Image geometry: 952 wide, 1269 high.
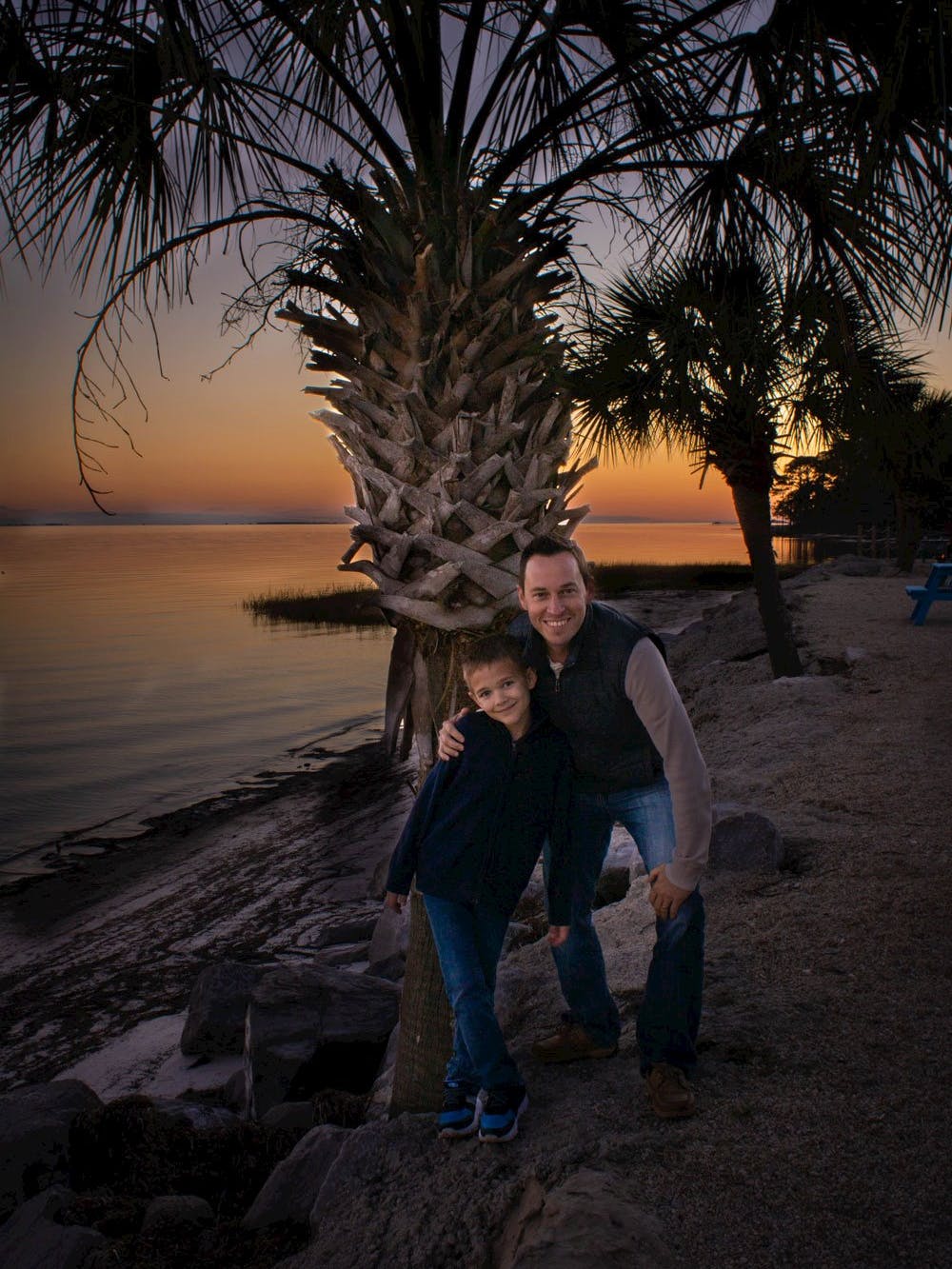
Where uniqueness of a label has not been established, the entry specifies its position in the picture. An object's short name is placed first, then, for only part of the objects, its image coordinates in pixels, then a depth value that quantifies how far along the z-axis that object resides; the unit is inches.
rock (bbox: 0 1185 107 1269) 113.5
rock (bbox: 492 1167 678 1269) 78.1
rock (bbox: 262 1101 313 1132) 155.6
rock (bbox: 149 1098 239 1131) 162.6
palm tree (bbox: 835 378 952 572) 317.9
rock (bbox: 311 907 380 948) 289.3
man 104.8
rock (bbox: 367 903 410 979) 245.0
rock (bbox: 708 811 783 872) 185.0
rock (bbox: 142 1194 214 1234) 121.7
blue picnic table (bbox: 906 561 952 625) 521.7
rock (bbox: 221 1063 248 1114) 182.1
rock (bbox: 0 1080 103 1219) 144.4
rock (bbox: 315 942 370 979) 265.7
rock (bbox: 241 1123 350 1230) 118.2
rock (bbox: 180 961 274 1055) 213.2
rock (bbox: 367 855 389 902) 334.6
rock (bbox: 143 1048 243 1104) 198.7
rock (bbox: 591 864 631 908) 216.7
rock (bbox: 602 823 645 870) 230.7
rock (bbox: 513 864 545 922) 232.7
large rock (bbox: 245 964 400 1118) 171.6
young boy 111.5
